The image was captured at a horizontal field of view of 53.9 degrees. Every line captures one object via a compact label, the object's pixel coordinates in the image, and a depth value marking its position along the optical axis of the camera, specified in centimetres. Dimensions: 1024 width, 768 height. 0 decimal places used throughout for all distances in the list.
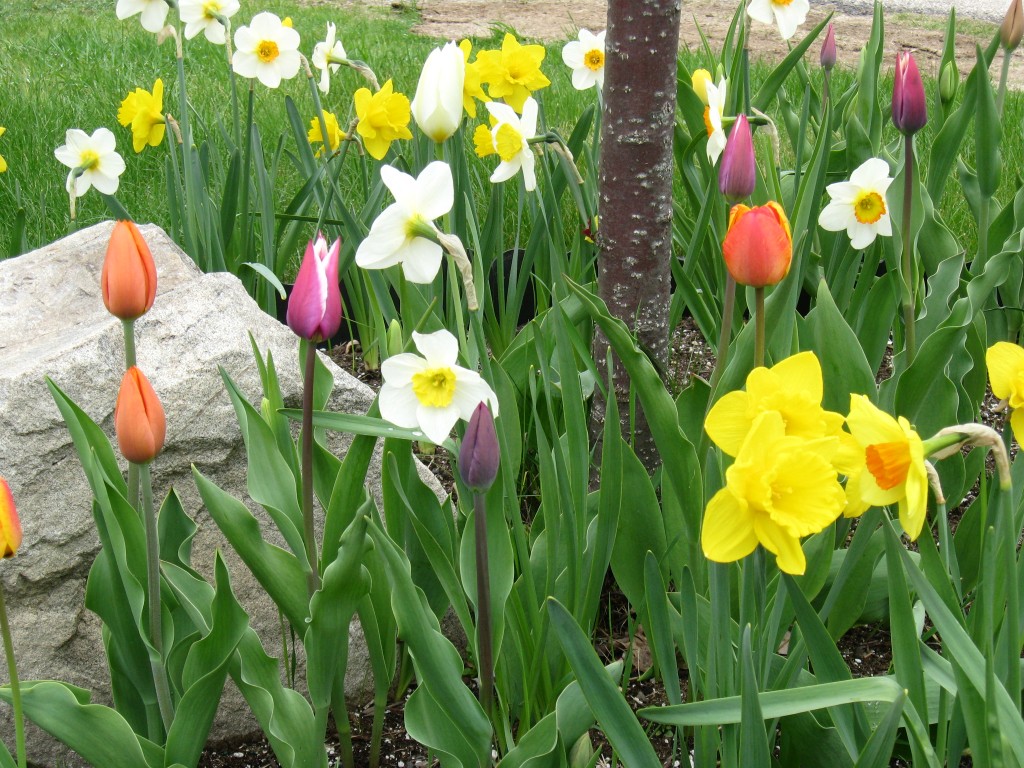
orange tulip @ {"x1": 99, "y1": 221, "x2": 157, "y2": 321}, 105
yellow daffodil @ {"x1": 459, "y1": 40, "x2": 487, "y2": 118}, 206
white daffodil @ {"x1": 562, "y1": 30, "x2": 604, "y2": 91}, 222
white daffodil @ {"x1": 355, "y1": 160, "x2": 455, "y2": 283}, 110
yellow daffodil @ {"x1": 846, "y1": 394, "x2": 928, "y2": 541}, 76
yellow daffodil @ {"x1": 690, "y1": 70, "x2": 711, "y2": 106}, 191
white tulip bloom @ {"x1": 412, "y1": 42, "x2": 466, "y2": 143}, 128
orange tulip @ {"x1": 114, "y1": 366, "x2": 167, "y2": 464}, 99
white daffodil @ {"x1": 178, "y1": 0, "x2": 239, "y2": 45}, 217
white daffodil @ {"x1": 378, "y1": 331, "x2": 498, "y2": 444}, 111
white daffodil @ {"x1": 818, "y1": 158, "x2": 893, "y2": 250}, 177
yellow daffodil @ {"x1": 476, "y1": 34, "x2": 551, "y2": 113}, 212
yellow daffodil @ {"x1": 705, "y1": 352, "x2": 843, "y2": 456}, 80
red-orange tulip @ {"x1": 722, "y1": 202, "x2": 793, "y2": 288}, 96
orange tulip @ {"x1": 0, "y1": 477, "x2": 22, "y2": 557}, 84
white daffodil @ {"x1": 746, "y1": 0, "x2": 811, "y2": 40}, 189
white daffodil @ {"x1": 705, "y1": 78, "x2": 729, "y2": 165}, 154
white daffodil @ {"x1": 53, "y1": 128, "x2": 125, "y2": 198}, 213
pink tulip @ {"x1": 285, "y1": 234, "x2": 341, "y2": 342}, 104
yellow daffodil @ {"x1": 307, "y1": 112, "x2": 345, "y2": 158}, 239
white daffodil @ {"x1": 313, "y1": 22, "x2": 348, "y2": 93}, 216
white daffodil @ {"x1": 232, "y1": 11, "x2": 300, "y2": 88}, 223
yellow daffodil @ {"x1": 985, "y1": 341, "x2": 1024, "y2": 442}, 92
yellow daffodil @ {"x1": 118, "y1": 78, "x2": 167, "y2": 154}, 239
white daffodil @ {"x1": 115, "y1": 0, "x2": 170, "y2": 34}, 212
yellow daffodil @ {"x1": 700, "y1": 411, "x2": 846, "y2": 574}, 74
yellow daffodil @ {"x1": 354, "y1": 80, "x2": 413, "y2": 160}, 202
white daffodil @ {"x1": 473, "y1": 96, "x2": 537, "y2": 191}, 160
